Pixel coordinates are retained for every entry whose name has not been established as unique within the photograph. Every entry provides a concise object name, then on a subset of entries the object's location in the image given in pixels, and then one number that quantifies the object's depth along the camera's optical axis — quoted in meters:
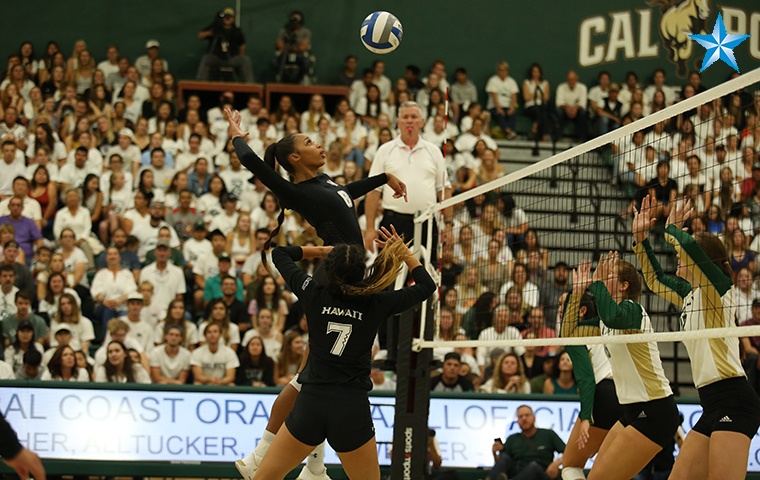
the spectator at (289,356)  13.27
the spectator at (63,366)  12.58
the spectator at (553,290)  13.66
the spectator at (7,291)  13.80
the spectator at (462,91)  21.98
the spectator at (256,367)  13.23
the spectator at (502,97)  21.61
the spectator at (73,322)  13.78
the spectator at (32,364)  12.76
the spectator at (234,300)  14.42
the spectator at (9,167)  16.69
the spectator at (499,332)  12.45
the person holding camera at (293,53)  21.05
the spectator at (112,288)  14.45
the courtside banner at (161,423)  11.68
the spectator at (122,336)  13.16
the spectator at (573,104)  21.47
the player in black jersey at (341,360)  6.34
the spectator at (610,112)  21.25
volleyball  9.39
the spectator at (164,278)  14.70
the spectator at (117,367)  12.69
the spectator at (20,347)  12.99
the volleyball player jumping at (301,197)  7.21
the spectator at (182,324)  13.80
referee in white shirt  9.94
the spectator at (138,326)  13.91
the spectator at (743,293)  14.02
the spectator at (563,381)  13.35
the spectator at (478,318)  12.40
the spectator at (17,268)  14.20
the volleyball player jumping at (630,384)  7.25
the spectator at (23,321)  13.41
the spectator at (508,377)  13.34
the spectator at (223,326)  13.68
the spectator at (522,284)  12.71
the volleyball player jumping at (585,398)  8.07
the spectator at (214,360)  13.20
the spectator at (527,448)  11.77
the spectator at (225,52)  21.00
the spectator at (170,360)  13.29
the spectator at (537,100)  21.38
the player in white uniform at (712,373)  6.61
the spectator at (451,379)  13.16
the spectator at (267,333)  13.80
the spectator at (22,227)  15.41
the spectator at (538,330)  11.35
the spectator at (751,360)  13.46
